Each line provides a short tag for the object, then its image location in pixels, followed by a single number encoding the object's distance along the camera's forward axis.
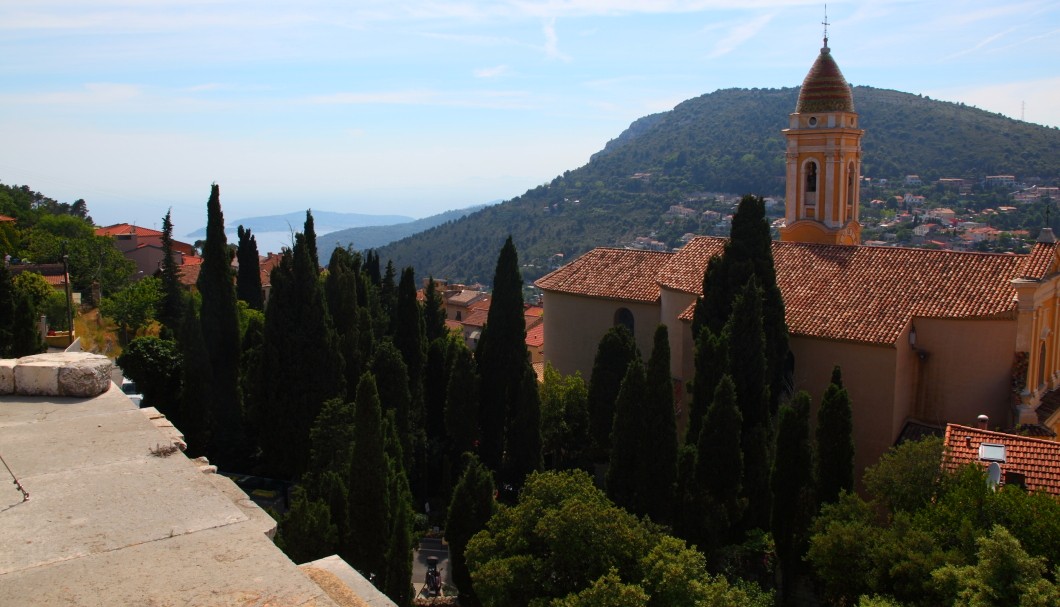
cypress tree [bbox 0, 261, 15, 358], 27.83
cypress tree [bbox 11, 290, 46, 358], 26.67
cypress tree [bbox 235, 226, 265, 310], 40.44
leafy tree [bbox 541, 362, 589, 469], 24.70
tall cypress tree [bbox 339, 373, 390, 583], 16.36
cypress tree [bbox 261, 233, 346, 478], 23.53
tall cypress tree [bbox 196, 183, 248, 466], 24.92
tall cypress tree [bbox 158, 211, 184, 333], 39.12
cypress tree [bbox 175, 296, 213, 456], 24.34
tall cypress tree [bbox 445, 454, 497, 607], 17.38
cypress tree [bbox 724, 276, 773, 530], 20.17
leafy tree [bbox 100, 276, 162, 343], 36.78
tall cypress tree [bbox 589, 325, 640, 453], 23.92
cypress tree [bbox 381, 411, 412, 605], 15.88
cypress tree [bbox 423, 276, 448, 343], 33.09
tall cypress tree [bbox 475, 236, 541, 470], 24.83
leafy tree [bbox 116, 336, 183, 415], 24.78
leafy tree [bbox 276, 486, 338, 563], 15.55
